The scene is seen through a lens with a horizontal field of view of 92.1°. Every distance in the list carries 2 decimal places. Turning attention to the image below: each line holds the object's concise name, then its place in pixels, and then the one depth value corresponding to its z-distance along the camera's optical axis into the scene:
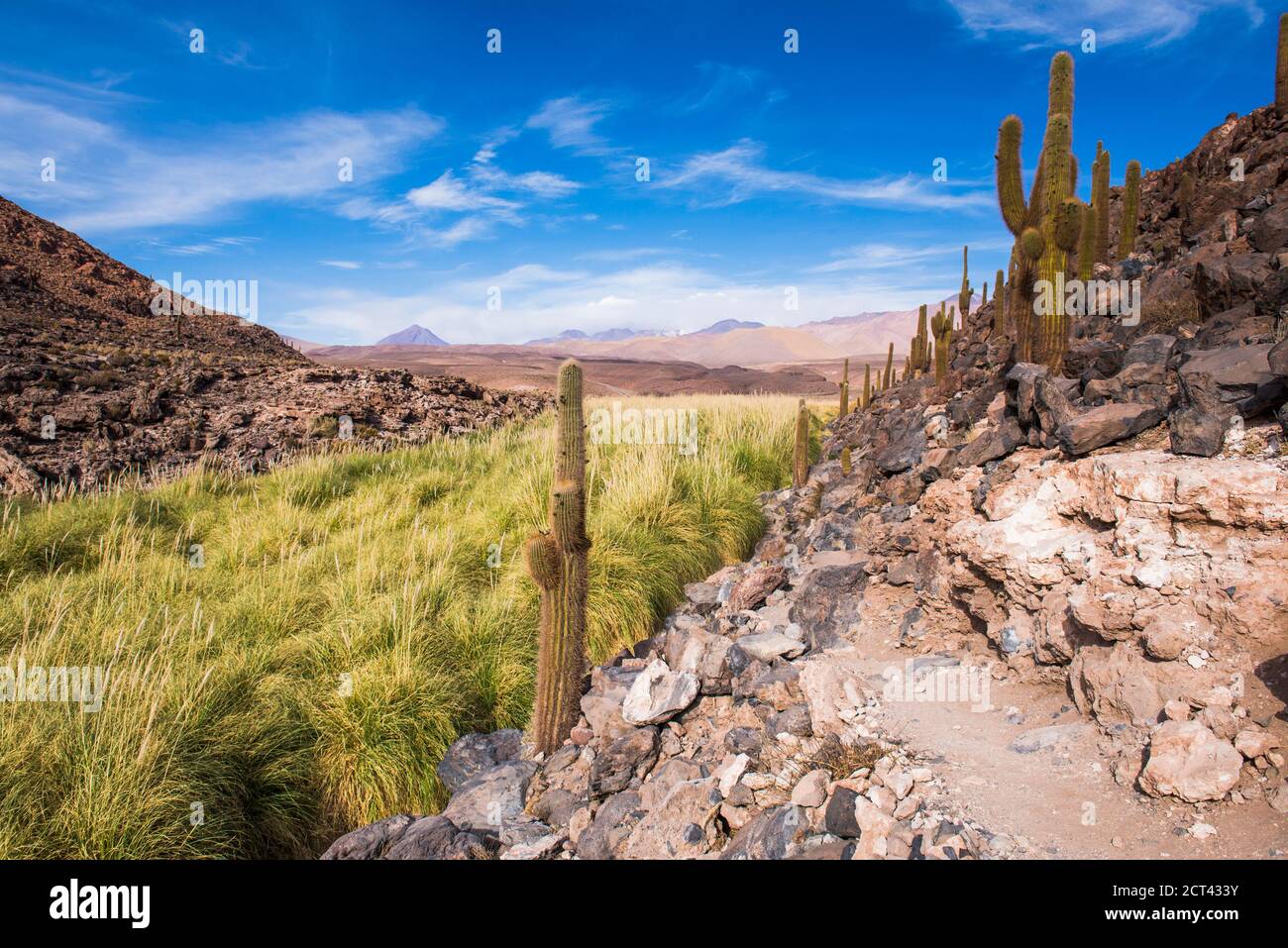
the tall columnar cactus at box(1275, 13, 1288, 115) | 11.52
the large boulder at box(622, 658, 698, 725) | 3.56
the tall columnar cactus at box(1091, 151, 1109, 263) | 11.61
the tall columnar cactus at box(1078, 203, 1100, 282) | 9.68
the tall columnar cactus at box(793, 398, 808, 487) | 9.29
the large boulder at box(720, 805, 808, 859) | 2.41
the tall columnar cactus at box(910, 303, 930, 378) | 18.35
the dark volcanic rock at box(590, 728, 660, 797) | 3.24
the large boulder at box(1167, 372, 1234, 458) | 2.90
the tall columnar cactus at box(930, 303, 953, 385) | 11.95
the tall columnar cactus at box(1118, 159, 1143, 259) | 12.44
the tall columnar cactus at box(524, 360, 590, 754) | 3.70
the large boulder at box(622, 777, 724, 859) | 2.68
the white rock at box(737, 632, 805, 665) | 3.95
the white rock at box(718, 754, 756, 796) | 2.87
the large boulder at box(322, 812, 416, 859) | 3.15
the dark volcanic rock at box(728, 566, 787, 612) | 5.02
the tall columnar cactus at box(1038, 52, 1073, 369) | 6.68
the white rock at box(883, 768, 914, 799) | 2.48
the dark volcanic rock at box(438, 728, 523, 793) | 3.72
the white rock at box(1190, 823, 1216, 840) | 2.01
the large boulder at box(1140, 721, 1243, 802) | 2.08
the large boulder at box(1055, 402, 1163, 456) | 3.42
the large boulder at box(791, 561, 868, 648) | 4.21
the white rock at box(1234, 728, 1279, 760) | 2.08
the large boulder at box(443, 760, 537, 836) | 3.30
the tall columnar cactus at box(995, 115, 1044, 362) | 6.66
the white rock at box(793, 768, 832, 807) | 2.62
